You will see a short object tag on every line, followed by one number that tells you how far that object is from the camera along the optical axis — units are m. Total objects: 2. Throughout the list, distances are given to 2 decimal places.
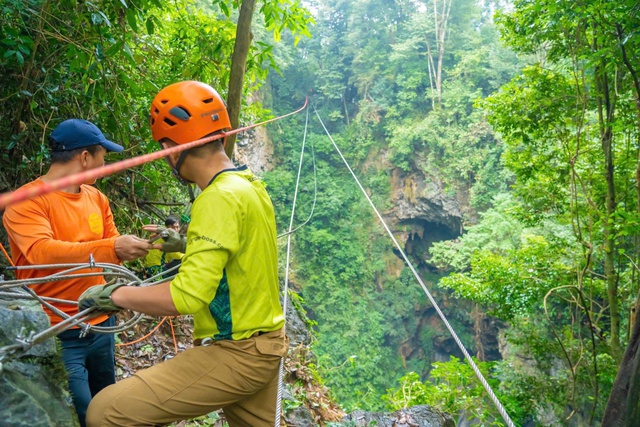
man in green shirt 1.20
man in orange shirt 1.61
